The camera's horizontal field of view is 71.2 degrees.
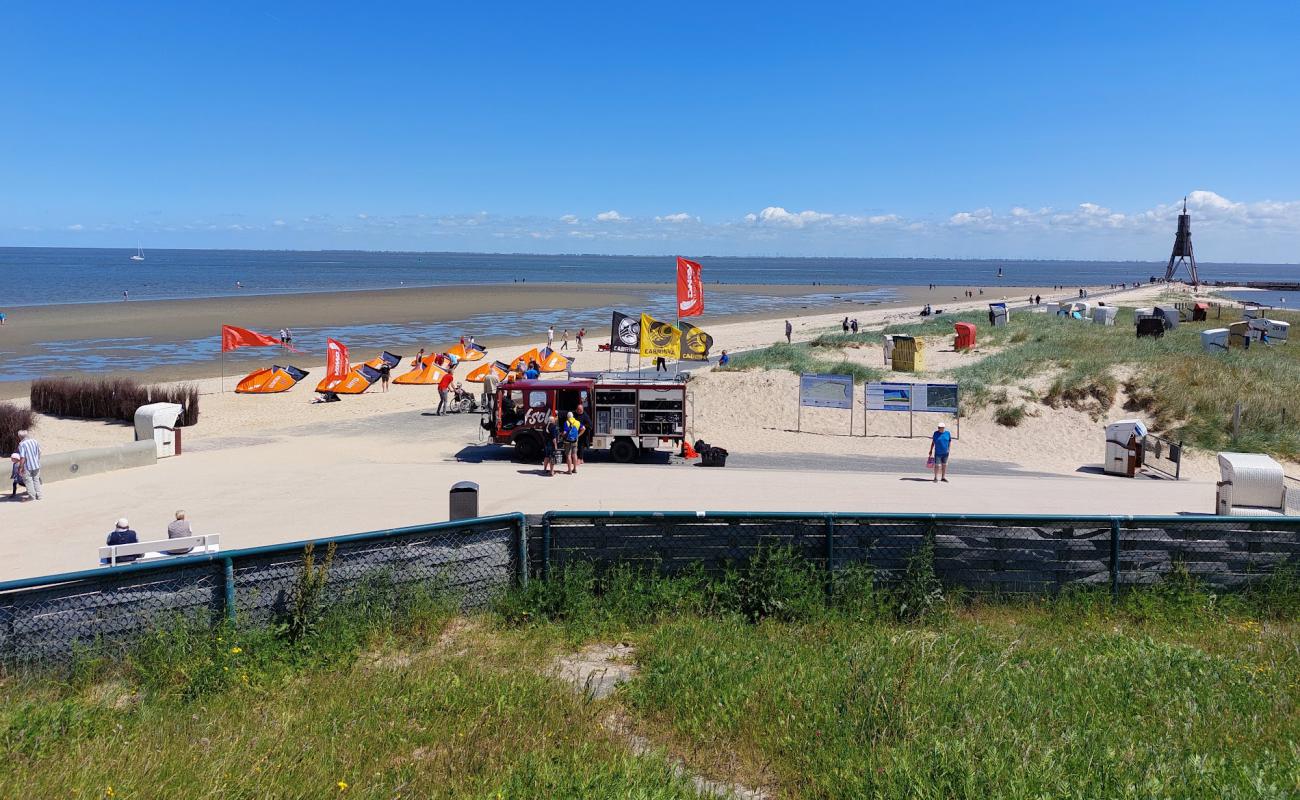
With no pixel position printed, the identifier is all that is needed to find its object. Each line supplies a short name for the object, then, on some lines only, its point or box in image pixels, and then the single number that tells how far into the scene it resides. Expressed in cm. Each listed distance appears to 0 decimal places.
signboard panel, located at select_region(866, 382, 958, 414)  2506
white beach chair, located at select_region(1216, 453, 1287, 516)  1550
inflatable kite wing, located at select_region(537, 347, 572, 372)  3581
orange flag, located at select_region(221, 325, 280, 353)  3198
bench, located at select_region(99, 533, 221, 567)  1066
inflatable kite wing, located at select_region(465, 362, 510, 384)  3225
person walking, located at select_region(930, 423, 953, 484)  1909
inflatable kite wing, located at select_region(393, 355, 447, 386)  3447
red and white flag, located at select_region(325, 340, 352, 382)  3238
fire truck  2095
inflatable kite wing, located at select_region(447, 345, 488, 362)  3919
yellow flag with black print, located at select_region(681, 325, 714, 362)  2400
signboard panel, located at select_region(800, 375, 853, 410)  2534
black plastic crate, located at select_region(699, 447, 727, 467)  2069
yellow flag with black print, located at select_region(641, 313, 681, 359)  2278
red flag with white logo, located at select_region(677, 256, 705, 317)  2472
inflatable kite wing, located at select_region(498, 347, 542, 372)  3167
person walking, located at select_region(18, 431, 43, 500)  1619
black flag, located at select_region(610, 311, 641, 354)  2330
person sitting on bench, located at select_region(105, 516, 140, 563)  1162
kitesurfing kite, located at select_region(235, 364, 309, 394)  3316
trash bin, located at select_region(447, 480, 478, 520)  1158
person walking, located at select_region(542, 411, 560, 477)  1931
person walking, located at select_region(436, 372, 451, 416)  2789
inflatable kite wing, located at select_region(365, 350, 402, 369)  3459
